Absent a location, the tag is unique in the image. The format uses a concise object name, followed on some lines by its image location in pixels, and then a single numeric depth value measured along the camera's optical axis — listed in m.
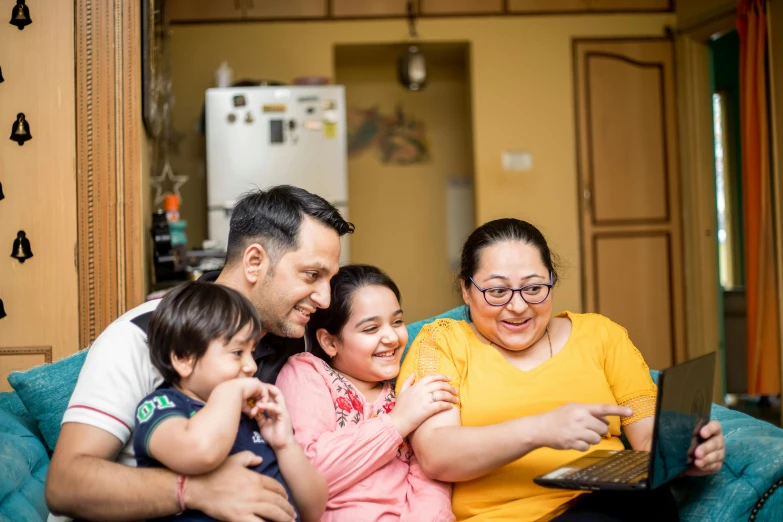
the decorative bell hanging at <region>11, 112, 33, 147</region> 2.82
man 1.26
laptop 1.24
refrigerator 4.74
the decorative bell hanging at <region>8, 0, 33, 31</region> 2.81
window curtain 4.50
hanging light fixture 4.94
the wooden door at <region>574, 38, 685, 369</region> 5.48
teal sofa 1.47
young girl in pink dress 1.53
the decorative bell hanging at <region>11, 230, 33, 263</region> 2.83
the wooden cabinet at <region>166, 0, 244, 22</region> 5.38
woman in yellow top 1.48
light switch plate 5.52
